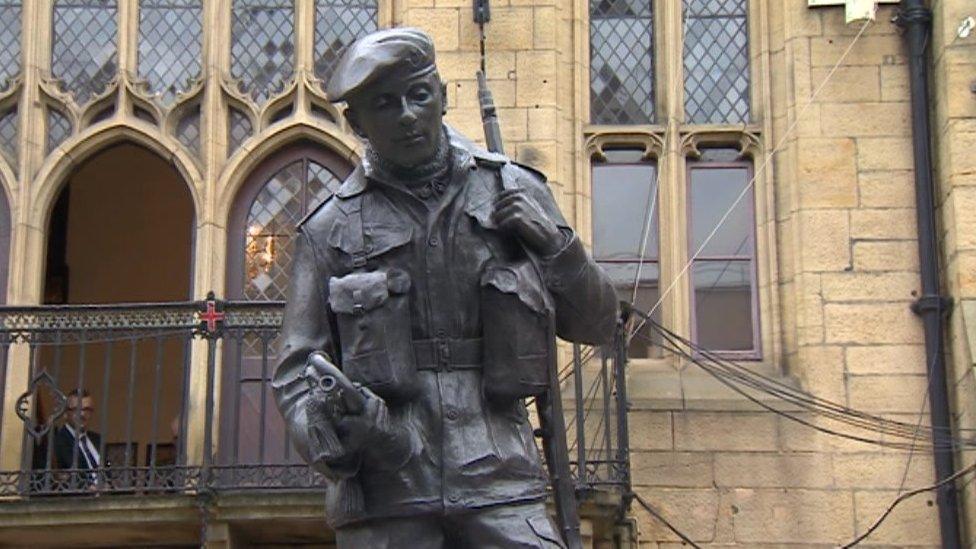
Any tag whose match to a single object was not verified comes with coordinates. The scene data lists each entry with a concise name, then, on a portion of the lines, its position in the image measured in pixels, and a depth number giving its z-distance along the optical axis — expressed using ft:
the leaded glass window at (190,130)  41.93
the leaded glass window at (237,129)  42.01
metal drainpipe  38.63
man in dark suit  37.04
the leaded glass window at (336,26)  42.34
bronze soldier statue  15.25
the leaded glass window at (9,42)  42.19
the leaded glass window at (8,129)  41.83
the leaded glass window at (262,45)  42.27
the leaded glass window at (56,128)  41.96
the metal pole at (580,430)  36.37
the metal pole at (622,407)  37.19
